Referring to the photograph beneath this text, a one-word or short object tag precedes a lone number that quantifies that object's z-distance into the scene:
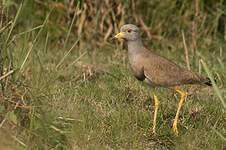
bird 7.86
